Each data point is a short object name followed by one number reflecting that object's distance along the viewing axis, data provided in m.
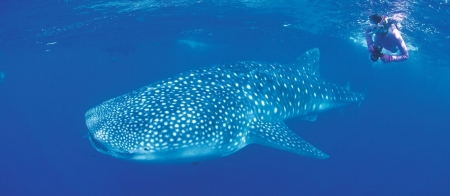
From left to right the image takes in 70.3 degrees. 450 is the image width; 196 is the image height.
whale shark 4.74
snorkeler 6.60
